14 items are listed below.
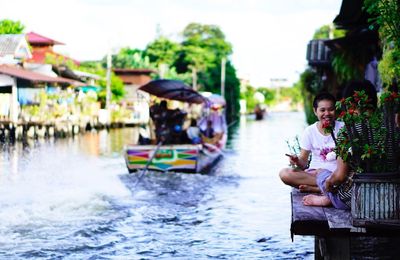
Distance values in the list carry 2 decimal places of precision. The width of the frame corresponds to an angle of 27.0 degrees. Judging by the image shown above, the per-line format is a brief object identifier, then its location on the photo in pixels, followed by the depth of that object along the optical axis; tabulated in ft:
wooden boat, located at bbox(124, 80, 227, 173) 63.57
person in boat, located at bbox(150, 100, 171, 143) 67.10
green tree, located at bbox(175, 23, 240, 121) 256.73
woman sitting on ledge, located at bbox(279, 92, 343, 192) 22.67
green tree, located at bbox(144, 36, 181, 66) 280.92
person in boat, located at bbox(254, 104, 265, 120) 270.38
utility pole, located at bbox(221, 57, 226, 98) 246.02
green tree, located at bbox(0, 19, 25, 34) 164.81
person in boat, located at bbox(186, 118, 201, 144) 69.82
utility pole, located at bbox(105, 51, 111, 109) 176.86
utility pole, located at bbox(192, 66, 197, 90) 239.58
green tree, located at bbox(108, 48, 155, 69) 274.57
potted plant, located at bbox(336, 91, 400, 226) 16.78
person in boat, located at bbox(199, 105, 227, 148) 85.48
